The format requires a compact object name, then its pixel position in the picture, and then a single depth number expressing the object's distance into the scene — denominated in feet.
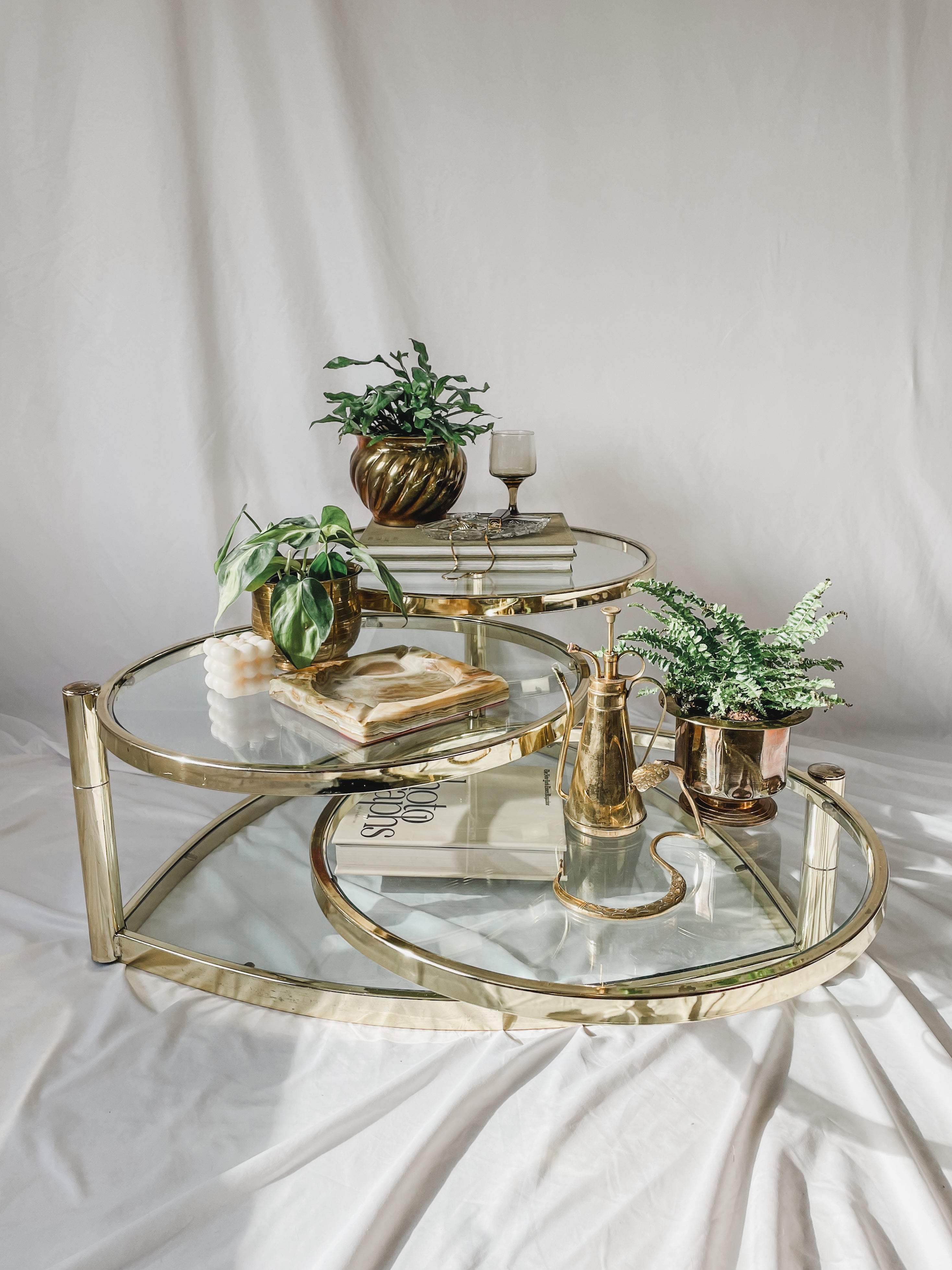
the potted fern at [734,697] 3.88
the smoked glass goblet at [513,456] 5.36
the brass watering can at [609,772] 3.74
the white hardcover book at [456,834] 3.89
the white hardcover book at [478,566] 4.96
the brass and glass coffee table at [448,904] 3.30
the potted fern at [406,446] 5.37
